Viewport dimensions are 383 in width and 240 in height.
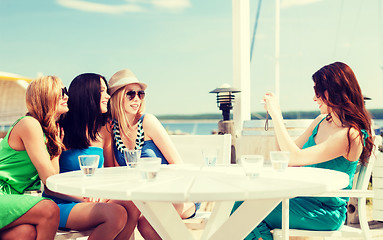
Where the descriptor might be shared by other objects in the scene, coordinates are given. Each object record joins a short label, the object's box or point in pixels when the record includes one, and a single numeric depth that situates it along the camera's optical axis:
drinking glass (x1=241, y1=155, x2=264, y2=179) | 1.45
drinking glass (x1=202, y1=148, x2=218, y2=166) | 1.88
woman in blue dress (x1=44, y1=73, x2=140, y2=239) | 1.82
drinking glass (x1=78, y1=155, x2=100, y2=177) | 1.57
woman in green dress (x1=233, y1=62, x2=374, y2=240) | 1.88
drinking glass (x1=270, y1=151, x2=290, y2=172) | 1.62
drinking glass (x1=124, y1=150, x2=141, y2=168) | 1.78
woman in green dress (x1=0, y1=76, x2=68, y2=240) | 1.95
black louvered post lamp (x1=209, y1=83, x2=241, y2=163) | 4.59
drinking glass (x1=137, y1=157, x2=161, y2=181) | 1.38
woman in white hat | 2.34
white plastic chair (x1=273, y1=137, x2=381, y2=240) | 1.83
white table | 1.17
